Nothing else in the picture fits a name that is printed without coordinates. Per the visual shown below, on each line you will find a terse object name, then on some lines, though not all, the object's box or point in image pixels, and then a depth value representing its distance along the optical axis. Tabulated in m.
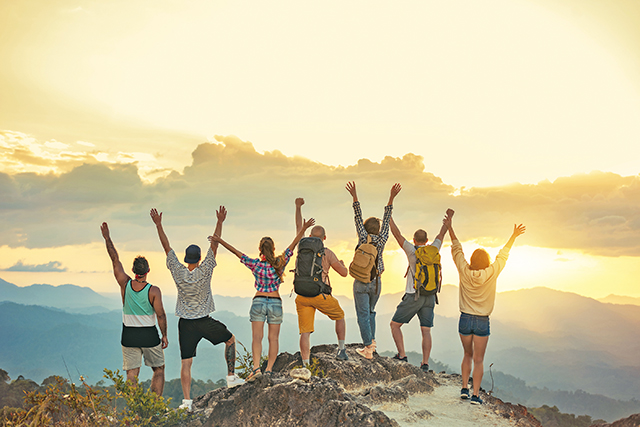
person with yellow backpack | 10.93
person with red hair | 9.13
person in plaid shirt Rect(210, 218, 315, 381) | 8.81
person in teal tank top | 8.44
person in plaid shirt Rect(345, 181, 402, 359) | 10.43
